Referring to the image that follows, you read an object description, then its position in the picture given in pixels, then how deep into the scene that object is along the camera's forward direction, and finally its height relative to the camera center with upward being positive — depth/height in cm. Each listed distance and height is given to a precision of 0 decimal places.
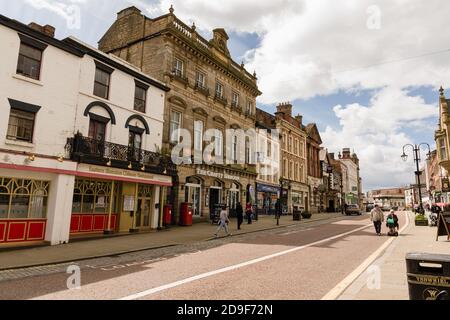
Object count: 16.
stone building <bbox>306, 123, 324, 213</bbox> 4852 +678
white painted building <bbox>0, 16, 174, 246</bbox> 1237 +277
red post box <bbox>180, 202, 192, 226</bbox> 2094 -69
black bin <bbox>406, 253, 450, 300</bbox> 395 -89
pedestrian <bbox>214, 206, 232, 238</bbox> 1612 -80
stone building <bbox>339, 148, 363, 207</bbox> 7744 +826
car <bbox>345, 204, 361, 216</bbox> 4250 -31
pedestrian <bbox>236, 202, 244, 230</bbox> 1941 -62
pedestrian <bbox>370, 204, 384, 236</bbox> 1669 -52
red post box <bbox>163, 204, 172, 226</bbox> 1967 -80
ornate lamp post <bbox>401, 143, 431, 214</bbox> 2717 +464
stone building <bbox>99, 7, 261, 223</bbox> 2200 +943
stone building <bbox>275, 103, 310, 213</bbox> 3975 +655
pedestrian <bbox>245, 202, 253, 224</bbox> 2349 -66
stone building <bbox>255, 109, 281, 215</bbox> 3394 +492
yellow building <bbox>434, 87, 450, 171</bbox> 3025 +804
